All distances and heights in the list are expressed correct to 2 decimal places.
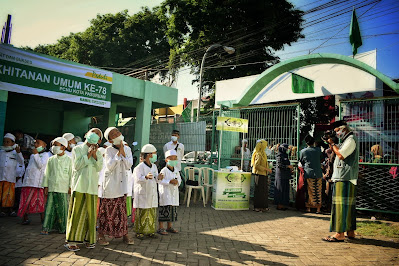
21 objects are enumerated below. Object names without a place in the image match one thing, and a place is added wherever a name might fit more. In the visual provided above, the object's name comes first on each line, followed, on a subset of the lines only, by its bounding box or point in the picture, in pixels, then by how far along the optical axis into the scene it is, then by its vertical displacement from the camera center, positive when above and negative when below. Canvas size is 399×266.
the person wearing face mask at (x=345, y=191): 5.04 -0.40
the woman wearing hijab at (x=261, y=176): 7.97 -0.36
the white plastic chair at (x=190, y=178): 8.29 -0.55
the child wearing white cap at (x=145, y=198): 4.94 -0.67
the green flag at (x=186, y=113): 11.43 +1.80
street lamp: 15.97 +5.94
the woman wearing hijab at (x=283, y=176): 8.18 -0.32
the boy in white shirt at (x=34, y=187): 5.81 -0.70
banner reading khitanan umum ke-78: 8.11 +2.19
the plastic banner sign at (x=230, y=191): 7.92 -0.78
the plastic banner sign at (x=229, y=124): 8.48 +1.05
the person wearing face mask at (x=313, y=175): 7.78 -0.24
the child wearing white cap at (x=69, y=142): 6.10 +0.24
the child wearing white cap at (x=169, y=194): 5.37 -0.64
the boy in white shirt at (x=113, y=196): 4.52 -0.60
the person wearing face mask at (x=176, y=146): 8.21 +0.35
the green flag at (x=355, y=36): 8.76 +3.81
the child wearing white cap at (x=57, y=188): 5.08 -0.61
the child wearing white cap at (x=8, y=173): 6.28 -0.47
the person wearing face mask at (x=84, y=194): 4.16 -0.57
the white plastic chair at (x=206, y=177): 8.73 -0.50
